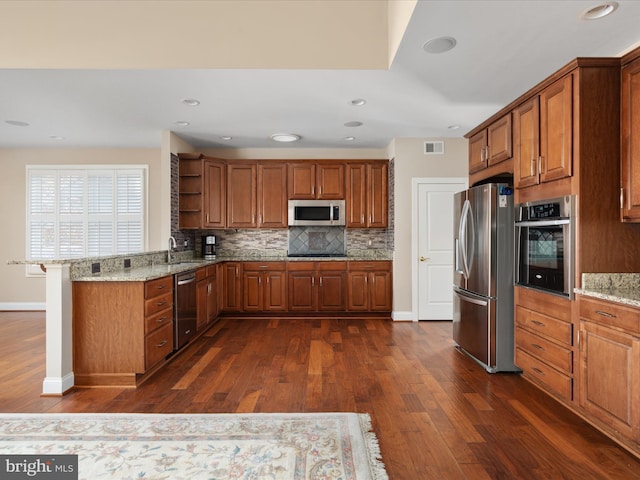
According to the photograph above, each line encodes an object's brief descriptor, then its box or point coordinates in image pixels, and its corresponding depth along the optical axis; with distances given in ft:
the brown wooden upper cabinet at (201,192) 18.25
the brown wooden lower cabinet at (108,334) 10.04
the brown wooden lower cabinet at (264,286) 18.33
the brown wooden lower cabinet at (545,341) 8.32
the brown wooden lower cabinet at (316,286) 18.31
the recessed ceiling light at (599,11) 7.54
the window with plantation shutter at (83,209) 19.97
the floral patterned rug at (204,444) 6.28
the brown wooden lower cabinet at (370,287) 18.21
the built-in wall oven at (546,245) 8.32
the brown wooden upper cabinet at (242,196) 18.93
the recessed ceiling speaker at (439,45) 8.94
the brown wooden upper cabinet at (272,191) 18.99
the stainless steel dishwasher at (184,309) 12.44
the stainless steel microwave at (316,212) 18.93
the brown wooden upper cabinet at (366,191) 18.81
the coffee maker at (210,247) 19.34
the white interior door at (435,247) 17.80
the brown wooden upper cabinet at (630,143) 7.60
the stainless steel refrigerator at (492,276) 10.81
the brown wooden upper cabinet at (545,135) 8.35
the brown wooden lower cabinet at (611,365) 6.61
